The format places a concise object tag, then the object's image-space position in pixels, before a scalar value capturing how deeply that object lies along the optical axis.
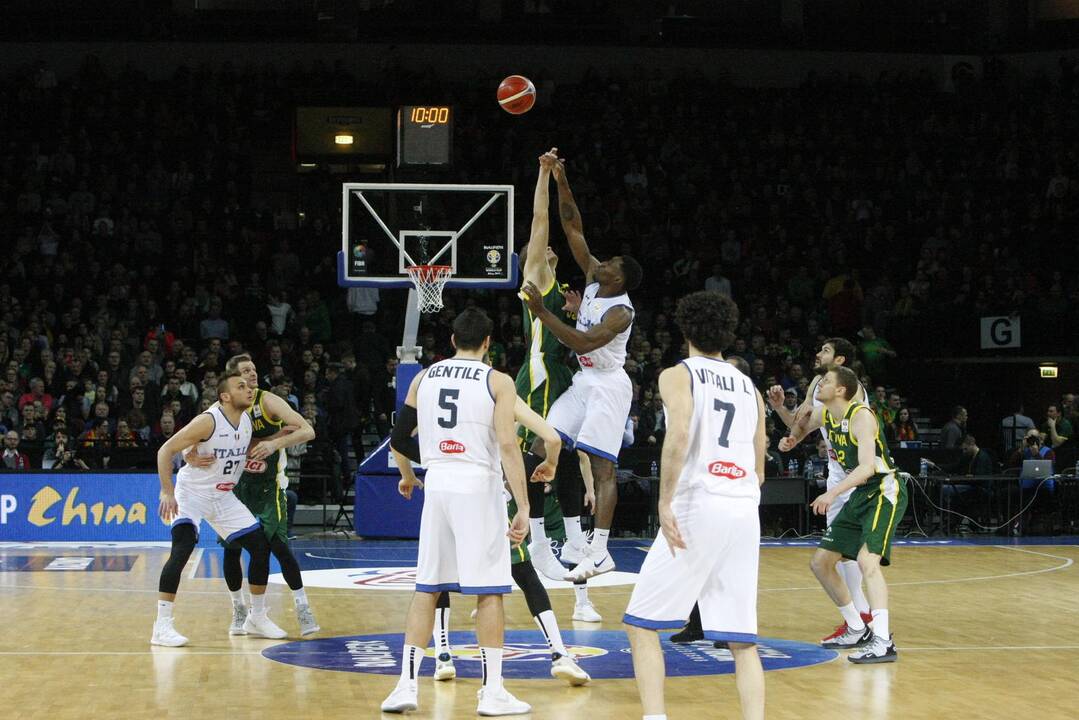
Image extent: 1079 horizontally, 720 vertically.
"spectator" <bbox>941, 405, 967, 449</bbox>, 20.06
